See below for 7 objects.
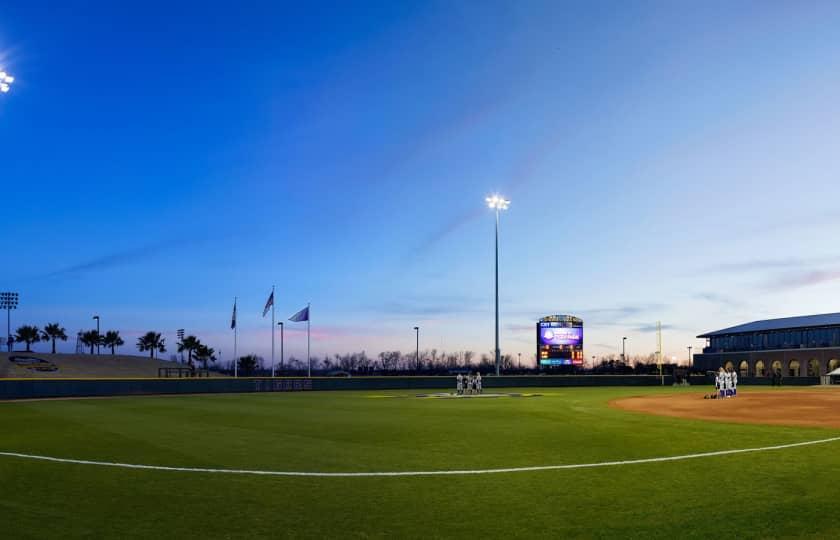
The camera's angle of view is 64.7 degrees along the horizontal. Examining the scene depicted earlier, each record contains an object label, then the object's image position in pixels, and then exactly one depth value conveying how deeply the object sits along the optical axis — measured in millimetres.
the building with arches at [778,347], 98000
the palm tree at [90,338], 162125
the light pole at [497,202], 54312
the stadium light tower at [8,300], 125312
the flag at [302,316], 57281
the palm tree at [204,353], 157438
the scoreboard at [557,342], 78188
